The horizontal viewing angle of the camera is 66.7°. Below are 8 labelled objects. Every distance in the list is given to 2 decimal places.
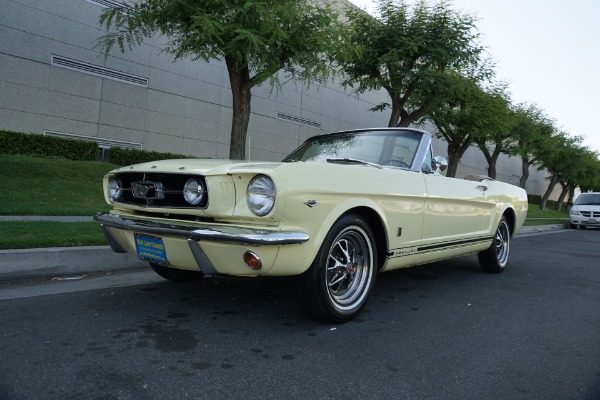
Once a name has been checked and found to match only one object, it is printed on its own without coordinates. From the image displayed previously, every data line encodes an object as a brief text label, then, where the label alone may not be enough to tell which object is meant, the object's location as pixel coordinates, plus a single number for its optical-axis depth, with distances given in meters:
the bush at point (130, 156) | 13.67
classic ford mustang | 2.77
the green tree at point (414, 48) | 13.62
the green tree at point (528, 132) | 26.09
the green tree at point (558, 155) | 30.56
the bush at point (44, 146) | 11.29
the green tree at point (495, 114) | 18.02
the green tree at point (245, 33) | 8.03
